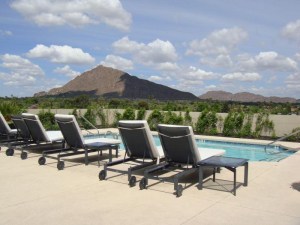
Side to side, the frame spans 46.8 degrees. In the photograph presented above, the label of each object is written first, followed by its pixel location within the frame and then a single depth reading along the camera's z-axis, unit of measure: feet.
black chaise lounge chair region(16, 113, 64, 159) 27.94
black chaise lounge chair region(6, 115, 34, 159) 29.40
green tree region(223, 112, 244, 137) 50.38
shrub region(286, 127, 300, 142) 44.68
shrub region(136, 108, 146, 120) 58.54
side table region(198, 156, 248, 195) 17.75
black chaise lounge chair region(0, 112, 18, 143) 32.88
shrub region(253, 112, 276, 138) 49.10
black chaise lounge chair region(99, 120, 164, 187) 20.31
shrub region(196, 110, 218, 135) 52.37
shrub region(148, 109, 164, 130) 56.08
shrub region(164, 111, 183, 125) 54.54
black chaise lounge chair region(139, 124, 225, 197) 18.44
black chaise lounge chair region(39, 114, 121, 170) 24.79
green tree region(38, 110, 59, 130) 54.65
